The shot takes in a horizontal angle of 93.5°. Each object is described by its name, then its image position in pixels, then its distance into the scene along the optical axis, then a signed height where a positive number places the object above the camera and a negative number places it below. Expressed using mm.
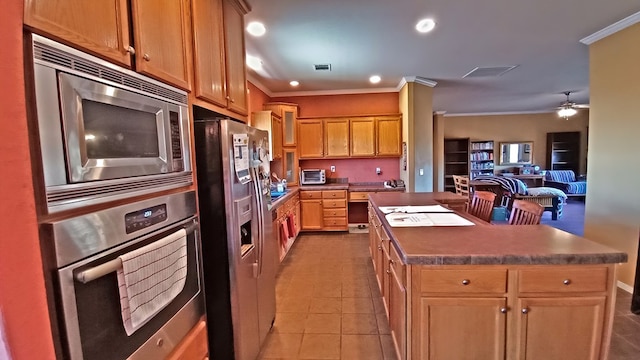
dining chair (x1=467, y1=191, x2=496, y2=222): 3094 -561
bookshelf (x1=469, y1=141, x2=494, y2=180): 10008 -106
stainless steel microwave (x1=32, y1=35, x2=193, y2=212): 801 +112
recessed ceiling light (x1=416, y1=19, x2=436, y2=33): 2953 +1306
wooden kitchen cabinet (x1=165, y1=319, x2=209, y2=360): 1359 -900
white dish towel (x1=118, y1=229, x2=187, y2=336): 1006 -433
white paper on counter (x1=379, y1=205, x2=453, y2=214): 2652 -492
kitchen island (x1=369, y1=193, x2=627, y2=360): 1555 -780
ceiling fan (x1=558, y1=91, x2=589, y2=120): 6726 +945
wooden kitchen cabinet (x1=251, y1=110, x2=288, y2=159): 4797 +568
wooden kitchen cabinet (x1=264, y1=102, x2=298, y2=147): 5461 +737
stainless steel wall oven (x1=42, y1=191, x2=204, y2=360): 834 -342
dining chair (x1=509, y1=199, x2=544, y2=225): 2279 -488
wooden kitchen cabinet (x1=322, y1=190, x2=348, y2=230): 5496 -958
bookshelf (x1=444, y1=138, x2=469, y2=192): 9727 -135
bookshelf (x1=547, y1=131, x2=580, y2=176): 9719 +3
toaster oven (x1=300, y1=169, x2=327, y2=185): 5895 -378
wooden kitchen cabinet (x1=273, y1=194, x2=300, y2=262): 3936 -905
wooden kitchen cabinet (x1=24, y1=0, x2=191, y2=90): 829 +457
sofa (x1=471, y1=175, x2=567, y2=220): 6621 -935
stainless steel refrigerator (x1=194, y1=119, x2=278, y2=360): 1729 -443
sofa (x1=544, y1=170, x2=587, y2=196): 8695 -933
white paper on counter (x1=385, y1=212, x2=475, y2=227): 2191 -502
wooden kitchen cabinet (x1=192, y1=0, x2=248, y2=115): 1688 +697
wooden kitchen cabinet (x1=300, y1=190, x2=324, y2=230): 5512 -921
